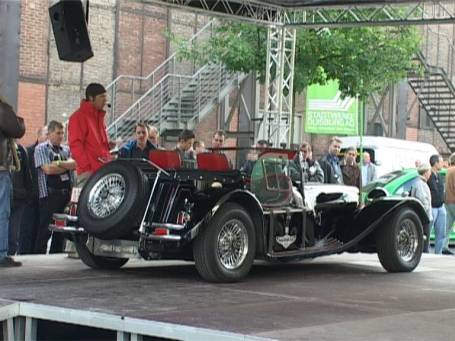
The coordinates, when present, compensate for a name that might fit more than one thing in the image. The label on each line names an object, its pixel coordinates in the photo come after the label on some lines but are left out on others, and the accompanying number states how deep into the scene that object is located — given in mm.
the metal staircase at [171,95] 23875
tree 20406
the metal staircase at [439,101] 31406
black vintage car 8414
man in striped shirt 10766
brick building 21719
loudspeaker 12453
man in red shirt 9508
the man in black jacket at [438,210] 15906
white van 22328
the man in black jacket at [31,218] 10984
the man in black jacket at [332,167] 15039
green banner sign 24281
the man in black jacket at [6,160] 8852
